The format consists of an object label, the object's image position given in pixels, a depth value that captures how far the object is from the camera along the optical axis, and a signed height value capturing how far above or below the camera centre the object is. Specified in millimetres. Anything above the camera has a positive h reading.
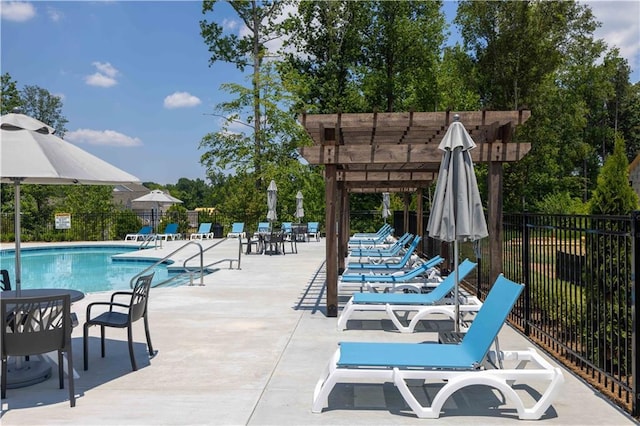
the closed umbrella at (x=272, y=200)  19994 +653
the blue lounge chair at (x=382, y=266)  10695 -1009
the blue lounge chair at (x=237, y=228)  23531 -478
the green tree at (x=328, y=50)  35281 +11510
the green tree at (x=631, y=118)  48781 +9029
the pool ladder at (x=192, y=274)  11531 -1359
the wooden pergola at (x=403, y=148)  7312 +983
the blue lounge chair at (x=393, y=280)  8774 -1077
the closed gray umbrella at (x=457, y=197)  5516 +202
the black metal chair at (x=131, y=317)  5383 -1054
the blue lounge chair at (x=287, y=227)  24439 -460
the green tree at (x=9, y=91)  39875 +9695
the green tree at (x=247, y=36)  33125 +11637
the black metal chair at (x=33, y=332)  4301 -929
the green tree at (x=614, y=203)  5687 +154
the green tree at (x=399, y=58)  34625 +10626
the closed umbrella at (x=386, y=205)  24625 +548
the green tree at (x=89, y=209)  28109 +525
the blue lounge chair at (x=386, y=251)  13825 -932
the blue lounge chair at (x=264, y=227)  24469 -453
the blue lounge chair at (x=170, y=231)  26797 -674
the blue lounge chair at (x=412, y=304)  6898 -1184
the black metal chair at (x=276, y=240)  18653 -800
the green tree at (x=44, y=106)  58500 +12576
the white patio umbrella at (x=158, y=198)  28380 +1060
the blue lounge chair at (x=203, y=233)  26625 -778
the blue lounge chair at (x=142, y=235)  24489 -848
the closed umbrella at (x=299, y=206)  24625 +517
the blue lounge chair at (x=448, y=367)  4066 -1211
